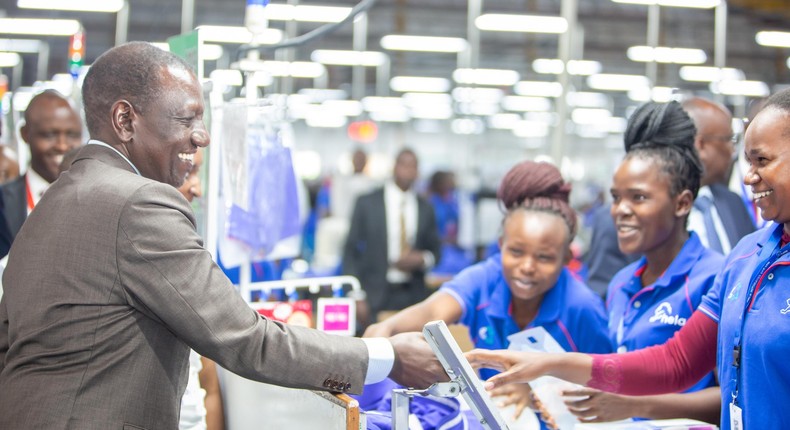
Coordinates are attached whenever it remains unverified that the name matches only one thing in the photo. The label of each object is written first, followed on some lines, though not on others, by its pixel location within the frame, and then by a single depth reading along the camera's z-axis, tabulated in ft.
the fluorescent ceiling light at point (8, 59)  47.50
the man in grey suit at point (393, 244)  22.16
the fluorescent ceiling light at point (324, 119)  83.35
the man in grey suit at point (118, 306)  5.89
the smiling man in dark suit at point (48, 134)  13.67
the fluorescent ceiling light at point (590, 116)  80.43
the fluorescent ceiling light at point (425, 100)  73.72
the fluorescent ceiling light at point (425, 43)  37.60
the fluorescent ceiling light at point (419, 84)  60.74
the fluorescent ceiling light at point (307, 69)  50.81
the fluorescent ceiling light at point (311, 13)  30.77
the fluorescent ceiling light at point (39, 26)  34.40
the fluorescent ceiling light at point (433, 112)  79.30
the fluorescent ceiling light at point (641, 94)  61.00
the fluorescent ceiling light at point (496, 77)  50.42
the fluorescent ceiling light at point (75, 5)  29.18
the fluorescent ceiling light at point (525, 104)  73.55
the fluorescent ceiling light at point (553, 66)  55.86
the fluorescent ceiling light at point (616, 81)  54.60
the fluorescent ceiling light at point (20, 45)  46.05
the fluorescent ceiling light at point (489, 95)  67.00
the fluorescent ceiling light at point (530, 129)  89.92
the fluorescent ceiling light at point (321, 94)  70.44
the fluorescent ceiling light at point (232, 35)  35.44
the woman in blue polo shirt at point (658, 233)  8.61
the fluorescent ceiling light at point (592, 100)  72.23
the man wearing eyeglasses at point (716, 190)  11.39
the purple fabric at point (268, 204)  10.38
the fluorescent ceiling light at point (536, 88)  63.57
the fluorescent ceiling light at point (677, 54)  38.96
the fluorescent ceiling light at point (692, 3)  24.12
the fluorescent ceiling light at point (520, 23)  28.25
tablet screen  5.89
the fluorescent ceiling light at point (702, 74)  52.47
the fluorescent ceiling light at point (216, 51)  43.18
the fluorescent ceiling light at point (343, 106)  77.20
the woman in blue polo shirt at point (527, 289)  8.96
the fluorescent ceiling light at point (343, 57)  43.04
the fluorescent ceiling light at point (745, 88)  55.98
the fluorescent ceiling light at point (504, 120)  88.12
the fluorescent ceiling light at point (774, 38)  38.06
